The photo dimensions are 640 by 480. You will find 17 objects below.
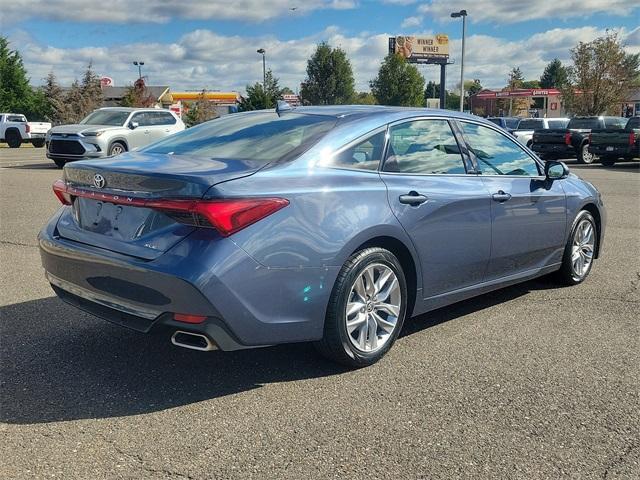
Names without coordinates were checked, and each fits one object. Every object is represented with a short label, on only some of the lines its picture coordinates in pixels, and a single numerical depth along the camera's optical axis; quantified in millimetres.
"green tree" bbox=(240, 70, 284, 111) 44312
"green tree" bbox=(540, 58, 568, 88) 124425
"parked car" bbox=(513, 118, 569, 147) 26047
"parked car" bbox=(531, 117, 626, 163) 22484
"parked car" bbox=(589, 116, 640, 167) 20750
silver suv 16500
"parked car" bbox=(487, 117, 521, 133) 28456
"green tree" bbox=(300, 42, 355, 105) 65938
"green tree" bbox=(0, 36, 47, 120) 51406
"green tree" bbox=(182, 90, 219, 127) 46219
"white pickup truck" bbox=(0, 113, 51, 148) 32656
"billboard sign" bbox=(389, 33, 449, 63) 76500
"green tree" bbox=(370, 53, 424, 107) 66625
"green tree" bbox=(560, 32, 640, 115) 38312
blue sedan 3197
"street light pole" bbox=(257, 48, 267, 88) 48816
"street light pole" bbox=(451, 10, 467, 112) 41125
